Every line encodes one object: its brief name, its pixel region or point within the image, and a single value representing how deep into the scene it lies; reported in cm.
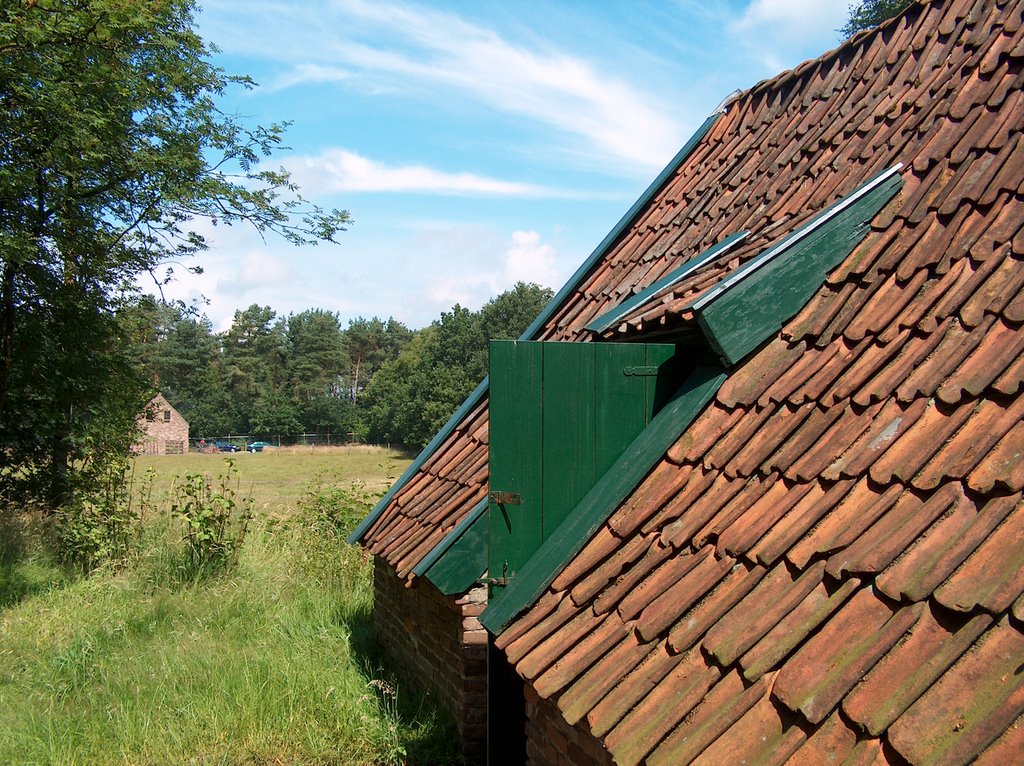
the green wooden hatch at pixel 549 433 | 386
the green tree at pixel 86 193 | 878
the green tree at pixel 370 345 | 9306
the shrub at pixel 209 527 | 1052
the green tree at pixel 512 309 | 6100
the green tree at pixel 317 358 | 8144
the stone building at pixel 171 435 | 6284
